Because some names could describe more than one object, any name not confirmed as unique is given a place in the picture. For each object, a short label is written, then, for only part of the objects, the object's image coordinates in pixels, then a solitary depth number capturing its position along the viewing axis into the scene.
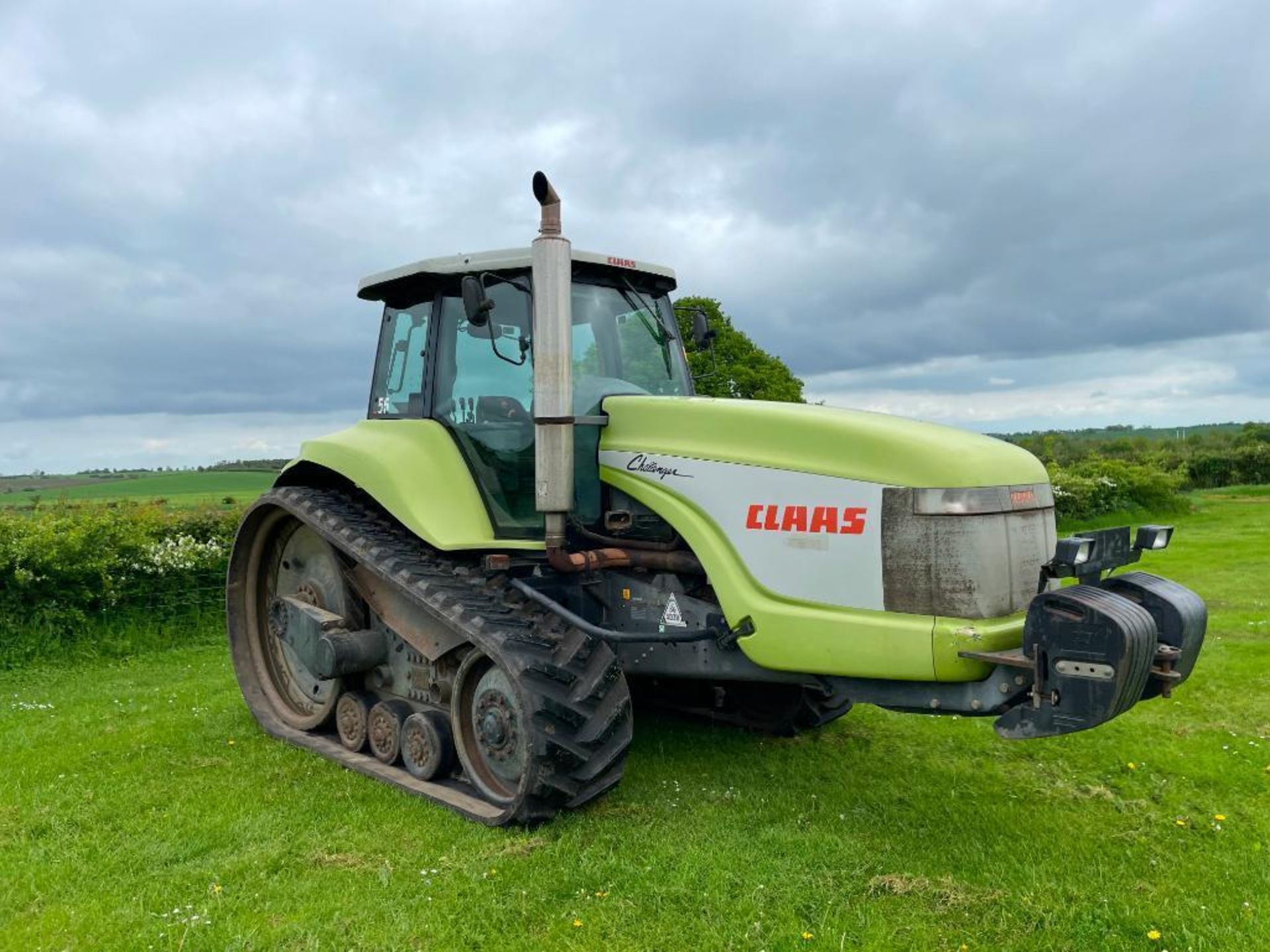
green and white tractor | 4.51
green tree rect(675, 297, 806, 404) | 20.70
